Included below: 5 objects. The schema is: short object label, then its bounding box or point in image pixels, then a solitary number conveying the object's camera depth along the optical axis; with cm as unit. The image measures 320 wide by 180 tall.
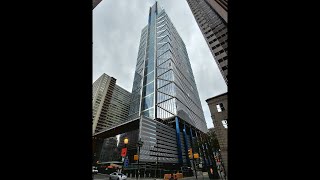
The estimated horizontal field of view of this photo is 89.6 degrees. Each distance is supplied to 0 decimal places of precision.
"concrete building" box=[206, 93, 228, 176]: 2241
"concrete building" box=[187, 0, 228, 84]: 4244
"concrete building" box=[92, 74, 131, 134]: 10675
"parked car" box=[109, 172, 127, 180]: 2291
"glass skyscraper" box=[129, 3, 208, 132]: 7838
